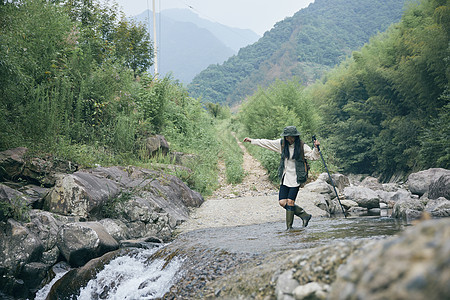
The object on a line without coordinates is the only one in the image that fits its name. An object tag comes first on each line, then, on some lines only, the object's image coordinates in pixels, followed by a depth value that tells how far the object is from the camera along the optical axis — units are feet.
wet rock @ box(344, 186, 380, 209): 34.58
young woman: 19.93
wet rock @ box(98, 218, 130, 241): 19.45
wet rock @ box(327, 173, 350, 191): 44.20
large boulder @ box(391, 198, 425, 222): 25.13
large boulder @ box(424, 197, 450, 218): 25.00
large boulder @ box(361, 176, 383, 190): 50.50
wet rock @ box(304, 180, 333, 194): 37.73
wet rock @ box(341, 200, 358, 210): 34.03
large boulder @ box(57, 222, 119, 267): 15.88
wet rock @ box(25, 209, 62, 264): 15.80
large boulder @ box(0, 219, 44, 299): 14.07
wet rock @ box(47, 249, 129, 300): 14.56
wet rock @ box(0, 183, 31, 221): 15.25
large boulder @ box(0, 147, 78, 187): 19.94
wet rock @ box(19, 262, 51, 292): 14.55
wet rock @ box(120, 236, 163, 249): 18.74
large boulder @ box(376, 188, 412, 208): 36.93
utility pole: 66.44
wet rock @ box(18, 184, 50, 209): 18.42
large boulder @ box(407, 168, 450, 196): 41.60
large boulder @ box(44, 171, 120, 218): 18.52
